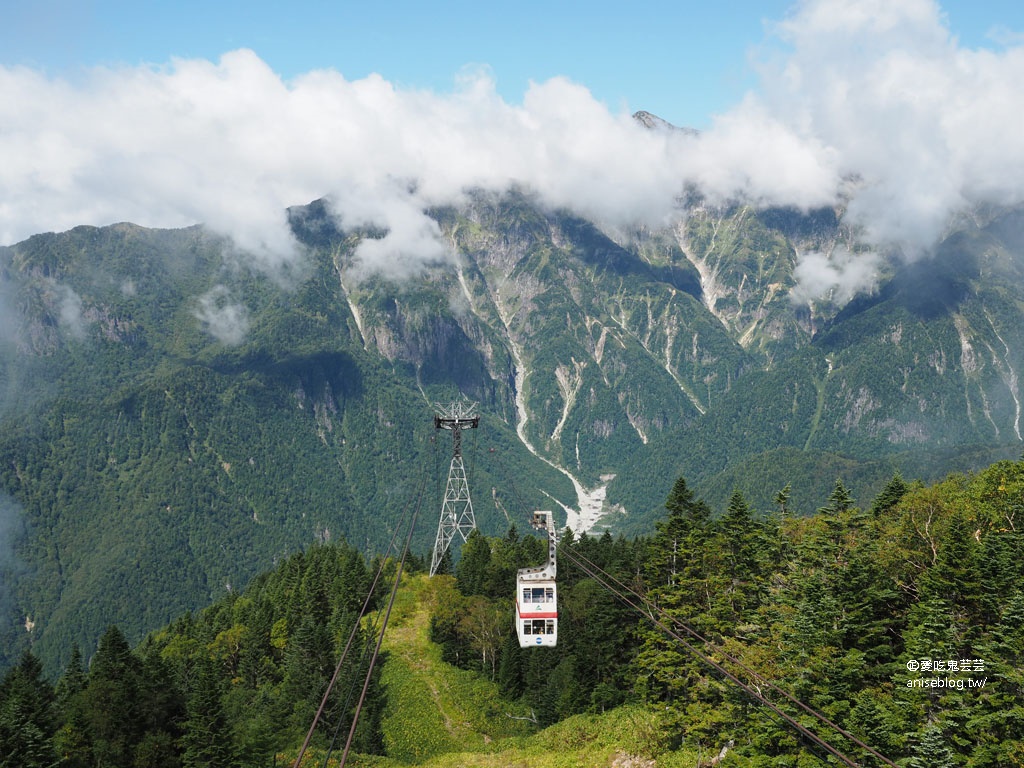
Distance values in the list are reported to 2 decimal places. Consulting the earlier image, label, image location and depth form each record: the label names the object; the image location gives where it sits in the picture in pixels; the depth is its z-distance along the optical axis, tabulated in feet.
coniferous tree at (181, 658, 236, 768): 146.10
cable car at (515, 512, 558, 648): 162.50
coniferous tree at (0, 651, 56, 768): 128.47
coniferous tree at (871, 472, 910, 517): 225.56
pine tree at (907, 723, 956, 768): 89.86
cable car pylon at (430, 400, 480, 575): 242.58
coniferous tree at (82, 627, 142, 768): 153.17
